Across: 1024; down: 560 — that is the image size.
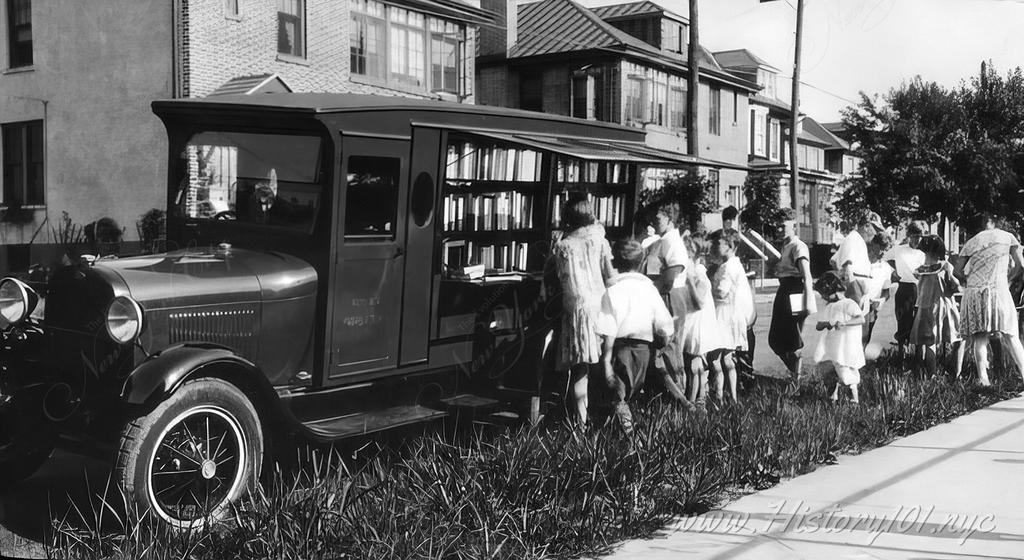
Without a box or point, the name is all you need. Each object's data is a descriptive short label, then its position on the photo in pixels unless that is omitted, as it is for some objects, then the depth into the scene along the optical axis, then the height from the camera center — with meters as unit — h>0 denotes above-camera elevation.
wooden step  7.41 -1.10
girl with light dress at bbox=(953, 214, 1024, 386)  10.49 -0.46
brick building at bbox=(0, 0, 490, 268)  19.27 +3.23
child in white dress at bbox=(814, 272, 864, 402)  8.90 -0.74
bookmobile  5.56 -0.33
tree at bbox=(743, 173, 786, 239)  33.40 +1.63
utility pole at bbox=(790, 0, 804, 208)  30.58 +3.88
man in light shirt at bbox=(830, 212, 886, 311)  9.16 -0.14
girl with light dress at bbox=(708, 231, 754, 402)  9.29 -0.54
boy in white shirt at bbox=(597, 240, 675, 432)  7.74 -0.59
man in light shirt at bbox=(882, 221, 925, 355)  12.12 -0.30
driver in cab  6.63 +0.24
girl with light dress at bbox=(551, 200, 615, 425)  7.58 -0.26
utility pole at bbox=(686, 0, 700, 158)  23.20 +3.63
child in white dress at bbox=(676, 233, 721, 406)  8.82 -0.69
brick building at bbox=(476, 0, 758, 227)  36.31 +6.30
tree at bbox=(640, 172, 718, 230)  25.73 +1.37
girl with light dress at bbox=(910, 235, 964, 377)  10.88 -0.60
